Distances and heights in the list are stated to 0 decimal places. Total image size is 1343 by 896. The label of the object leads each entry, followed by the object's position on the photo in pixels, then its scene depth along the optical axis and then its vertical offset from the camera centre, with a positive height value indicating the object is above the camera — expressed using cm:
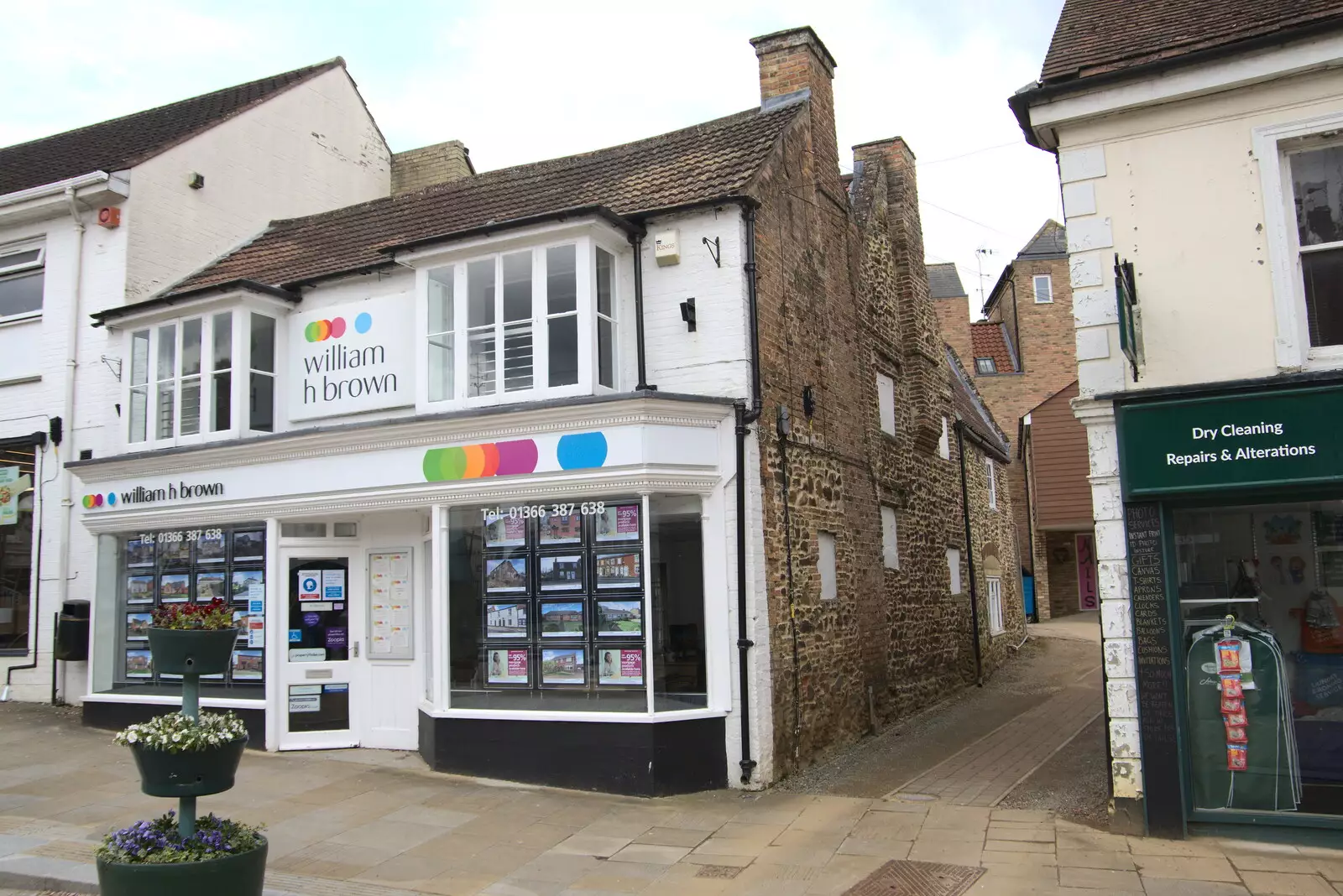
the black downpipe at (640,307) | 1051 +276
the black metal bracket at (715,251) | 1034 +325
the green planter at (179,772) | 574 -109
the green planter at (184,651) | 611 -42
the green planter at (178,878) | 551 -163
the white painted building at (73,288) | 1415 +431
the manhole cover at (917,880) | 671 -218
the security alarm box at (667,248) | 1045 +333
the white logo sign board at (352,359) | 1170 +261
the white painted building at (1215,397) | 744 +117
